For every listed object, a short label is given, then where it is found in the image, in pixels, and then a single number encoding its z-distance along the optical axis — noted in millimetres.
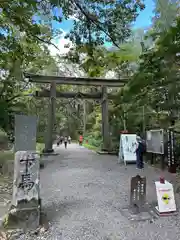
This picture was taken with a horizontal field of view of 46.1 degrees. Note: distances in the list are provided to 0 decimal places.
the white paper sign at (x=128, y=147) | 8555
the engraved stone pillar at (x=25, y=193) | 3160
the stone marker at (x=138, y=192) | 3803
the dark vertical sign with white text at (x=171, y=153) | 6930
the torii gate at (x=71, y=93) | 11367
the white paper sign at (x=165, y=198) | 3650
